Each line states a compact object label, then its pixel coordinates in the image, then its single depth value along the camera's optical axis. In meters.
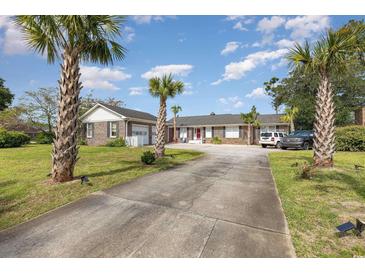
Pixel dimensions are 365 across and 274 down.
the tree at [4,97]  36.88
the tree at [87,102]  32.77
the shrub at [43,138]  22.78
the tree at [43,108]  29.55
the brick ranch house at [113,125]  22.02
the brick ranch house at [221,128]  28.11
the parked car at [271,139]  21.39
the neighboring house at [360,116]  21.37
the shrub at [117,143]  20.89
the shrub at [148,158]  9.55
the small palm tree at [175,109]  32.28
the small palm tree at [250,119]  25.92
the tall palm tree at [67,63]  5.84
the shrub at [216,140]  29.02
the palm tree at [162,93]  12.02
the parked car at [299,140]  18.19
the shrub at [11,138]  18.42
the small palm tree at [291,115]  24.48
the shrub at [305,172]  6.78
